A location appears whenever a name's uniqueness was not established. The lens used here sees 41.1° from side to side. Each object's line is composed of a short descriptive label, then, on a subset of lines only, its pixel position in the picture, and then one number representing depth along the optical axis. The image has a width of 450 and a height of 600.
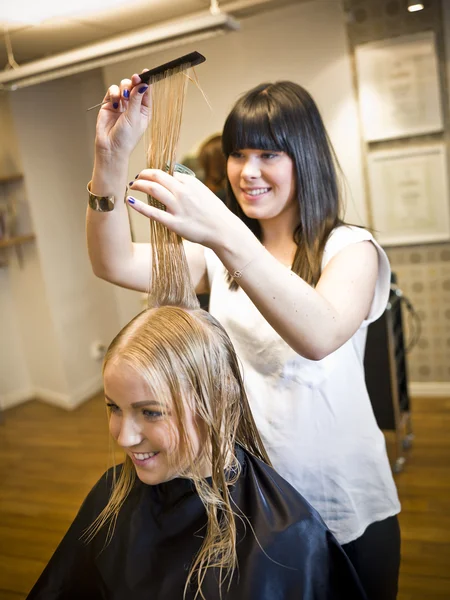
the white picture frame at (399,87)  3.30
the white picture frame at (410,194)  3.43
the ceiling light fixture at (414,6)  3.24
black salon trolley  2.89
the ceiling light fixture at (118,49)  2.32
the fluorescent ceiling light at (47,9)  2.81
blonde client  1.02
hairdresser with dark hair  1.19
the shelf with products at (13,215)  4.20
